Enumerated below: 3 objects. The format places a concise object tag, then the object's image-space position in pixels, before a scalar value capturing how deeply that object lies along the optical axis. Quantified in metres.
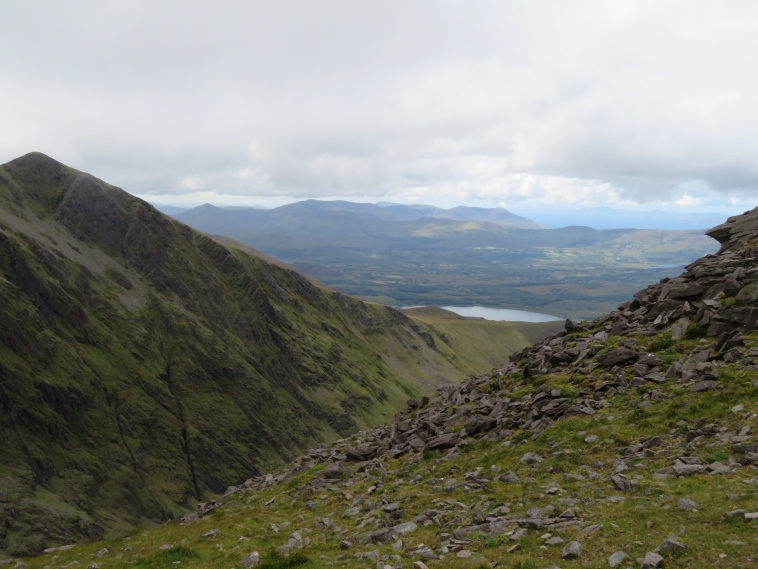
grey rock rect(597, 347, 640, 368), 30.42
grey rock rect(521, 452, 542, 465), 24.03
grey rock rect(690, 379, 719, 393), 23.83
